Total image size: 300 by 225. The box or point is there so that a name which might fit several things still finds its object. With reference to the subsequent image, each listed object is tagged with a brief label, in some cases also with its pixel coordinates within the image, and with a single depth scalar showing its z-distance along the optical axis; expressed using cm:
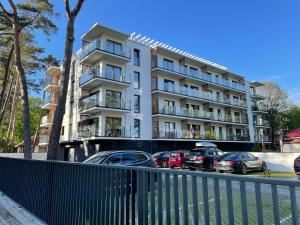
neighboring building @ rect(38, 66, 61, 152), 3403
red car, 2153
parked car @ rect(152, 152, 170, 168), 2192
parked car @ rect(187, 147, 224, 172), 1927
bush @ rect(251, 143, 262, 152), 3095
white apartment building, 2603
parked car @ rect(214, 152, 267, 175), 1697
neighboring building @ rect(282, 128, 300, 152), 3805
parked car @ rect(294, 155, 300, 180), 1475
